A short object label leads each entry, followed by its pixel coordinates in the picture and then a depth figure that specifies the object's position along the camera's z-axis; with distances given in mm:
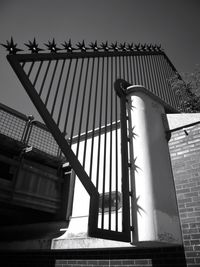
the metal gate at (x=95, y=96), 2541
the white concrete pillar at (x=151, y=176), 3223
